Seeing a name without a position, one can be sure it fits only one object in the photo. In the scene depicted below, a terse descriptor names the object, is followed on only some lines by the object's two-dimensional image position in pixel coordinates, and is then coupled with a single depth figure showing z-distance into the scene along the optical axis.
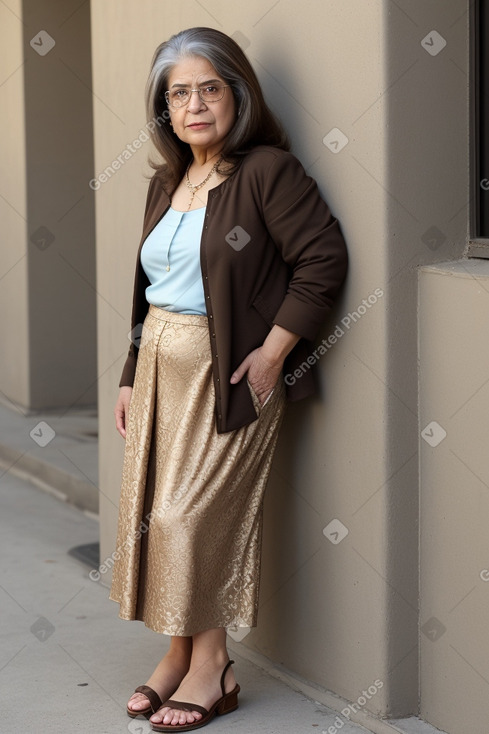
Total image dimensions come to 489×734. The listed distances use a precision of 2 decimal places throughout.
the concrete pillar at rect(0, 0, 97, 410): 9.83
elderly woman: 4.38
